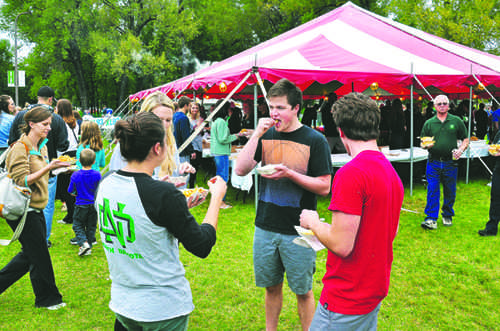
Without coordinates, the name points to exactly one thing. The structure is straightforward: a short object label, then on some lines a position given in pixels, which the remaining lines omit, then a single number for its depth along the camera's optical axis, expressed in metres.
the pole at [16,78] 16.67
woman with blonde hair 3.00
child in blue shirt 5.12
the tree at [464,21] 20.31
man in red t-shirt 1.65
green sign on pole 16.11
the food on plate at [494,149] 5.12
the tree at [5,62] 56.56
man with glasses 5.83
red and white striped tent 7.00
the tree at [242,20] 29.52
